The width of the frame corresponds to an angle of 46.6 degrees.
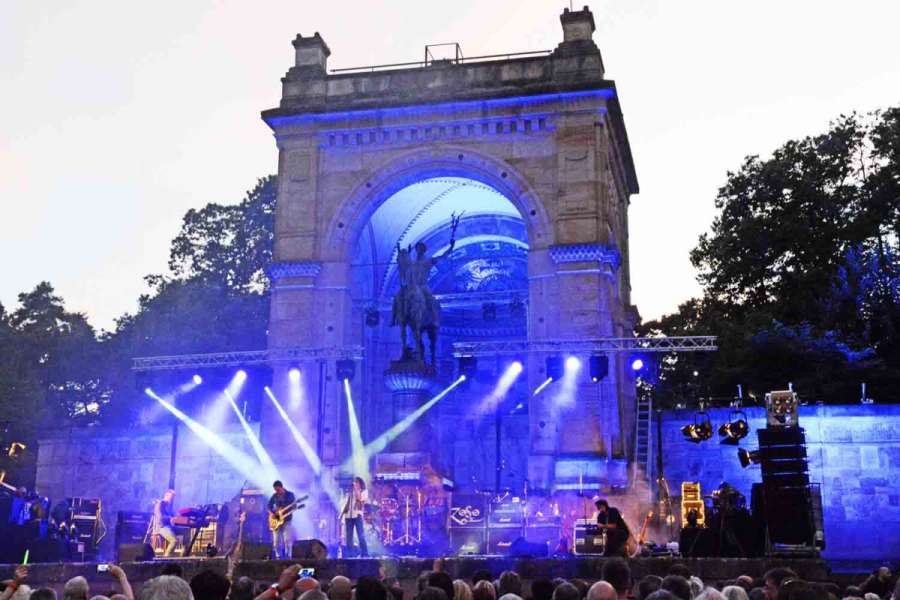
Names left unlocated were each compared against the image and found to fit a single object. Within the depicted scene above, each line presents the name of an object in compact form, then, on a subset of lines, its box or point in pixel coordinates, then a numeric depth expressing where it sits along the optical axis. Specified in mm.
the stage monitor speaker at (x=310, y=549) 16753
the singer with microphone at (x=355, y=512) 22266
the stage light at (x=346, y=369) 27584
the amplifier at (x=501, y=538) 24469
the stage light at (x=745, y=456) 20706
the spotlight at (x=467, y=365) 27156
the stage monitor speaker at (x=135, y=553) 19344
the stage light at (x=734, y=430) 25125
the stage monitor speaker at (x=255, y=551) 18953
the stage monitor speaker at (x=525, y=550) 16627
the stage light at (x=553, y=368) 26203
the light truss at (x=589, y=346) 26109
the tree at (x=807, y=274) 33781
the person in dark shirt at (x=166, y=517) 24484
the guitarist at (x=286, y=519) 20984
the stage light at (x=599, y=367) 25594
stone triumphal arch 27562
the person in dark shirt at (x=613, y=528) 17891
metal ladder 27969
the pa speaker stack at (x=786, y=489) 16172
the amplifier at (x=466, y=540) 24891
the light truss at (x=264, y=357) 28234
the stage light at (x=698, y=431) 26016
